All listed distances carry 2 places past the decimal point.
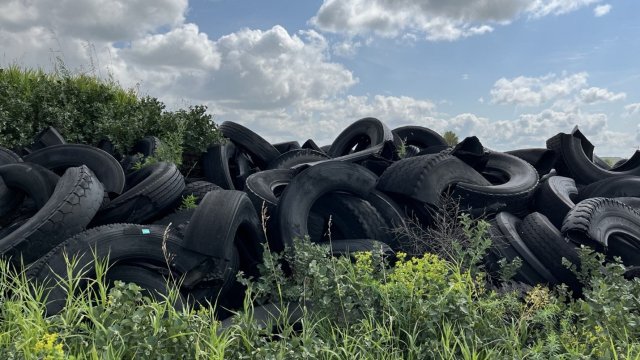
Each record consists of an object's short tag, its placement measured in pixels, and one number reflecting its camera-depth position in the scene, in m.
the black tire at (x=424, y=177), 5.60
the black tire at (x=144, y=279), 4.29
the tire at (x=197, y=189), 6.33
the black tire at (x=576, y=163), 8.11
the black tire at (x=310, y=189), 5.01
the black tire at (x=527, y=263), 4.96
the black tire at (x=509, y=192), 5.87
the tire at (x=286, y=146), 10.10
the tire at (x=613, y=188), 7.16
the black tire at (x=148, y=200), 5.38
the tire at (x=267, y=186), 5.54
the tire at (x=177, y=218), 5.42
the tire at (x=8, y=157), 6.94
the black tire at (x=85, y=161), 6.02
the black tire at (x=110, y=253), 4.18
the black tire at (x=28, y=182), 5.70
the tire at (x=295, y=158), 7.64
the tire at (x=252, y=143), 8.60
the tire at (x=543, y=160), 8.27
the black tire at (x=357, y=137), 8.87
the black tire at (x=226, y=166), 7.75
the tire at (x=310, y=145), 9.92
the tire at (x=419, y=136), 9.80
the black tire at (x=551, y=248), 4.98
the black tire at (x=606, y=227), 5.12
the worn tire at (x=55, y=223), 4.53
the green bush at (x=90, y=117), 8.65
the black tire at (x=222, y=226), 4.40
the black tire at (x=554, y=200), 6.12
